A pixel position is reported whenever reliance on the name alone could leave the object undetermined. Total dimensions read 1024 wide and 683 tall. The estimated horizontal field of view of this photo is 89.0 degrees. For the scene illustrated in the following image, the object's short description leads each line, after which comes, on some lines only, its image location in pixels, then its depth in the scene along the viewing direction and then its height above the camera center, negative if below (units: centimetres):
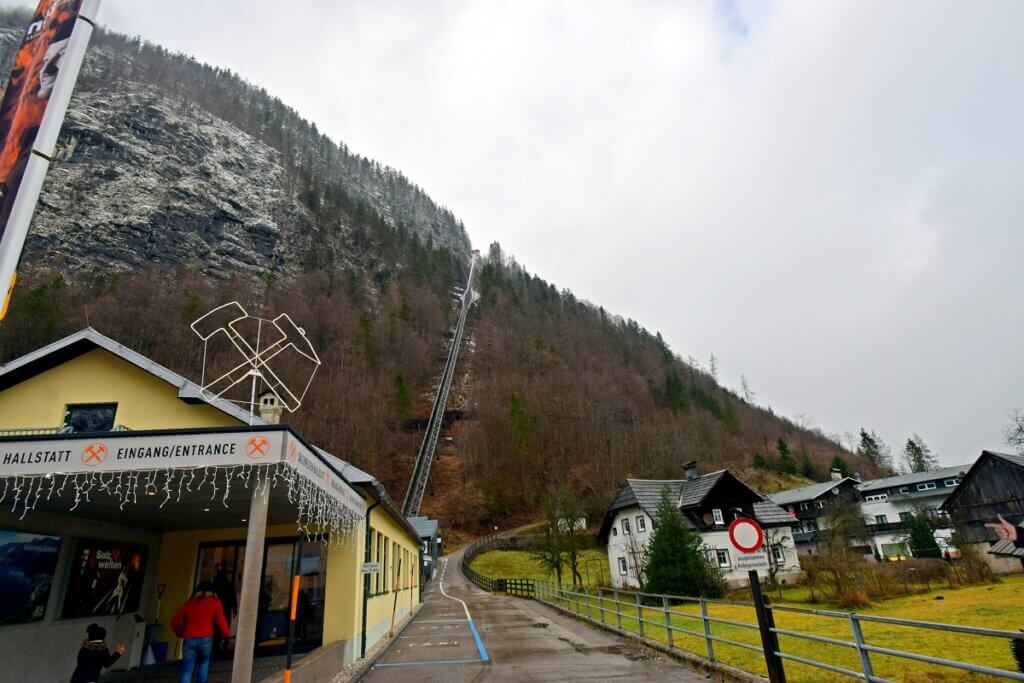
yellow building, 634 +80
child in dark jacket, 645 -101
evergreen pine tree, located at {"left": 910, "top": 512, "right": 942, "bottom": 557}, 3474 -95
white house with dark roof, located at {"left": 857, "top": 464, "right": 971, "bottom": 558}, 4784 +270
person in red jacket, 720 -77
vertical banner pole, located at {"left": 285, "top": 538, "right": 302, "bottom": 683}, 658 -61
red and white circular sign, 653 +0
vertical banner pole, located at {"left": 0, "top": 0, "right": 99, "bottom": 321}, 586 +529
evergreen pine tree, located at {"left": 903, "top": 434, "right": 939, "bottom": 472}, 8950 +1139
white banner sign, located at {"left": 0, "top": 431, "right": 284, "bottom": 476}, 625 +131
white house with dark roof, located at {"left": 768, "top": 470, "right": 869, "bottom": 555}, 5316 +298
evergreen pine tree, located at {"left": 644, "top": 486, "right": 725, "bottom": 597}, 2092 -88
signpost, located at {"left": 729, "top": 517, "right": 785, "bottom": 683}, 649 -35
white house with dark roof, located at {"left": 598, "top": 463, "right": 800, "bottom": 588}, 3088 +110
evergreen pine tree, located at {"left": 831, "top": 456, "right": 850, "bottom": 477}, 7816 +919
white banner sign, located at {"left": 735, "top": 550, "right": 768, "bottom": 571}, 666 -31
